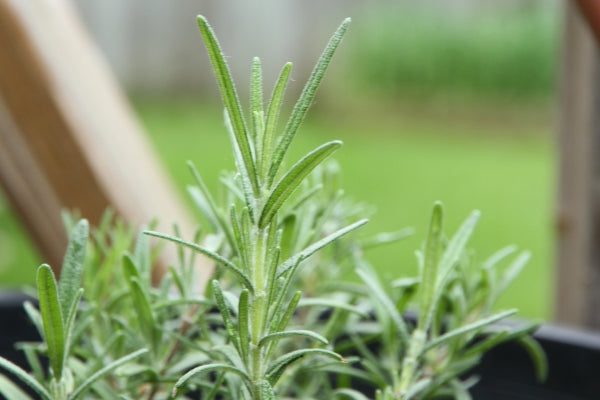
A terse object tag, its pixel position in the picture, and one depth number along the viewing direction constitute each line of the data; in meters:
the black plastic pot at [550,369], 0.29
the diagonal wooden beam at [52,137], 0.40
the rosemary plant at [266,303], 0.23
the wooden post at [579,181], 0.47
